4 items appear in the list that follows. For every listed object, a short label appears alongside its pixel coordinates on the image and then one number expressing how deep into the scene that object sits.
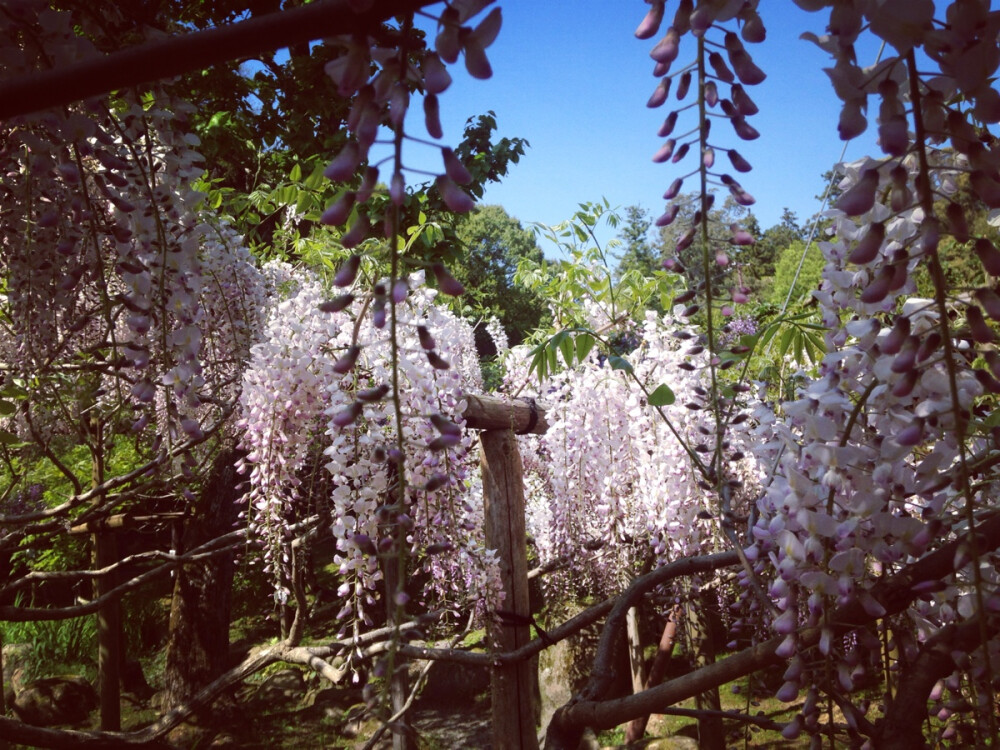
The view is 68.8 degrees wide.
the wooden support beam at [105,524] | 4.35
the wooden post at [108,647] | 4.48
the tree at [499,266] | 20.41
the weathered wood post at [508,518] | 2.74
